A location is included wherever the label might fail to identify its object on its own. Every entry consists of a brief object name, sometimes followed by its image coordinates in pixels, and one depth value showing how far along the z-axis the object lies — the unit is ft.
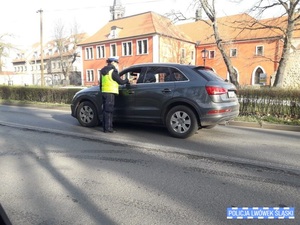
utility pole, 80.50
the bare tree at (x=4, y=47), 131.03
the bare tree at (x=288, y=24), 51.62
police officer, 20.71
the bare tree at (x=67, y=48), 180.30
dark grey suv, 18.92
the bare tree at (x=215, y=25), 59.03
